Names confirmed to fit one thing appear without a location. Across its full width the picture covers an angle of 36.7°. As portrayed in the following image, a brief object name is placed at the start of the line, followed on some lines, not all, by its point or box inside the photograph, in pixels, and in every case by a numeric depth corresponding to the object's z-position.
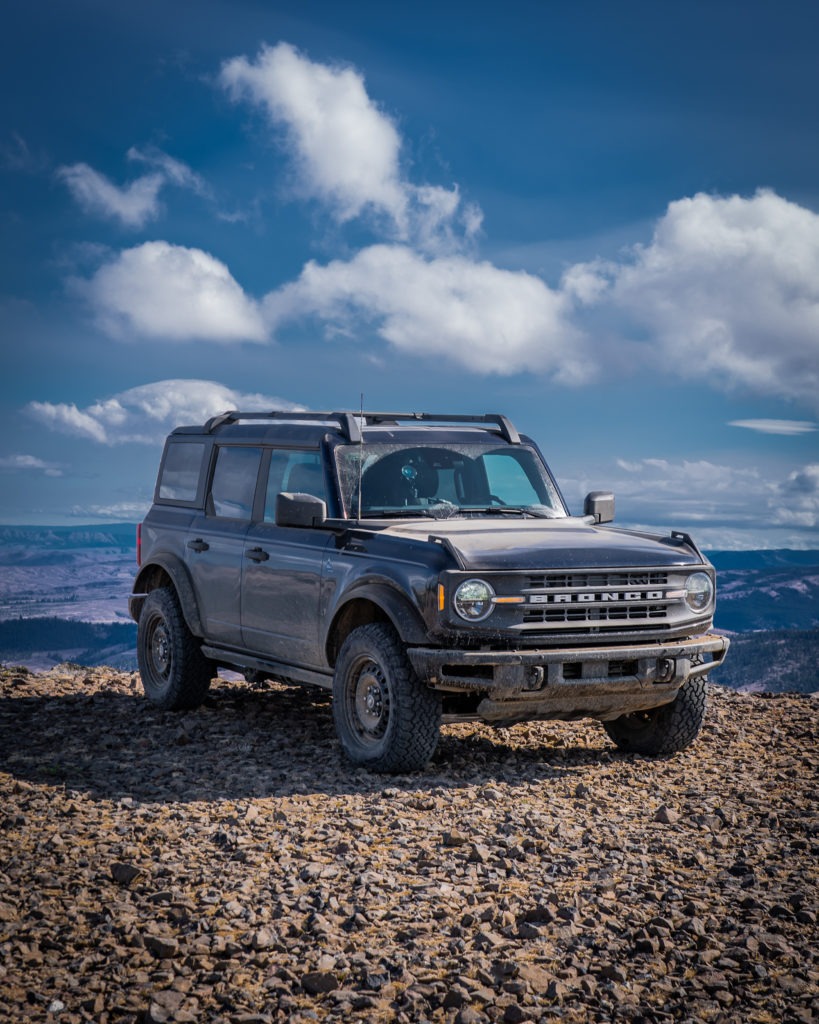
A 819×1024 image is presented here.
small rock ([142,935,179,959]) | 5.23
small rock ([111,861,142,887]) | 6.19
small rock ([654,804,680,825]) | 7.60
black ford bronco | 8.16
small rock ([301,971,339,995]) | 4.93
